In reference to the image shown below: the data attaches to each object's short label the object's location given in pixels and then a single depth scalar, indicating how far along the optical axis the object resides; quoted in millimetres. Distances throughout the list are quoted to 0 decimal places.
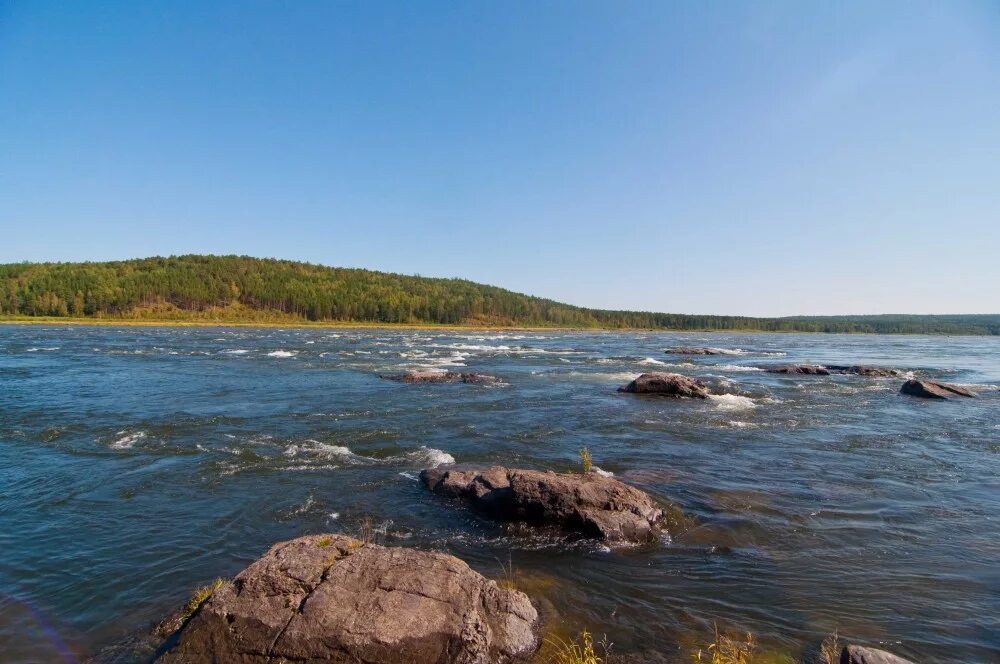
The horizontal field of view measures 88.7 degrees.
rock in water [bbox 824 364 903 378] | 36500
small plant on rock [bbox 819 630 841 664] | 5250
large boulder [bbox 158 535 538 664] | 4922
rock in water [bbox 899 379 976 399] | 25770
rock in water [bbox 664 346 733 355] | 61688
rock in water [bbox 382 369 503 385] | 29016
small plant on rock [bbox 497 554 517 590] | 6605
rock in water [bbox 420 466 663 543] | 8461
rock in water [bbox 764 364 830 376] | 36906
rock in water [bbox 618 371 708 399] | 24953
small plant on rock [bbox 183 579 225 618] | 5710
